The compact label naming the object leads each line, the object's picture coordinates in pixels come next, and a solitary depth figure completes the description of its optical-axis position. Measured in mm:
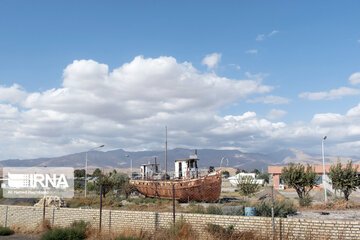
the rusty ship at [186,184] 34656
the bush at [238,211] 18078
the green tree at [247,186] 34969
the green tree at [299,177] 31906
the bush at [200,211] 18859
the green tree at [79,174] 122250
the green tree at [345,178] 30250
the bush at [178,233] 13688
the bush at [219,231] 13209
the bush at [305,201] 28620
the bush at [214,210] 18073
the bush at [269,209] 18422
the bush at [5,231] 19016
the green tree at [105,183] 45469
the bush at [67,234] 15538
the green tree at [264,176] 91169
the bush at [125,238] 14141
